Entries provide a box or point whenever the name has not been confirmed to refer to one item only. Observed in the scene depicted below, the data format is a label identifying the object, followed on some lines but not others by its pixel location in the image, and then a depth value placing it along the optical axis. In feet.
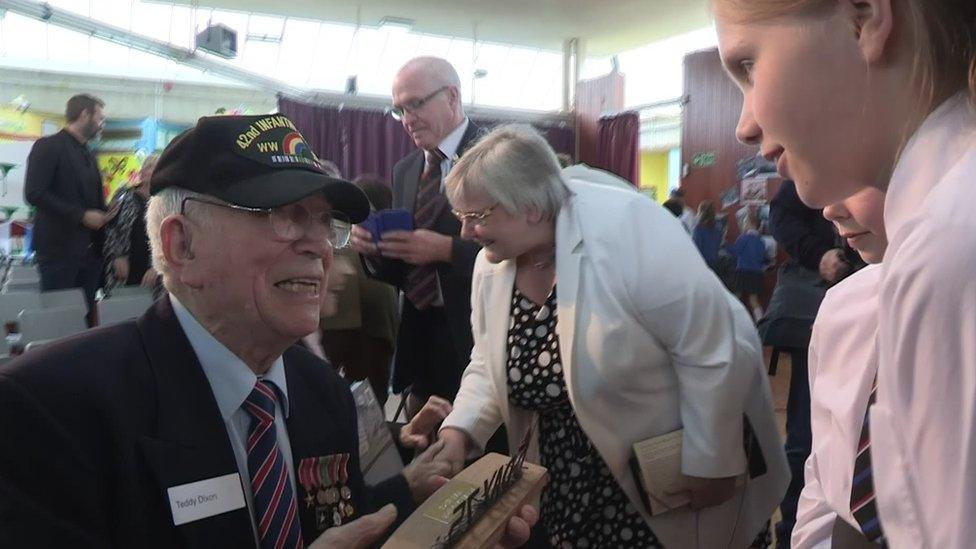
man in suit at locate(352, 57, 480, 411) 8.25
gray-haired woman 6.03
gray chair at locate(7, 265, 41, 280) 19.48
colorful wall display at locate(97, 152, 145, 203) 29.25
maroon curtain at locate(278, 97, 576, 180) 30.53
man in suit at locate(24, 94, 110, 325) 15.48
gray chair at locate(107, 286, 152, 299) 12.15
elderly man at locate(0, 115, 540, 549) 3.25
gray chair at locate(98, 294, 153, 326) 10.98
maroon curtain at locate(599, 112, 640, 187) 34.83
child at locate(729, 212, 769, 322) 25.14
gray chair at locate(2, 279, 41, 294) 18.53
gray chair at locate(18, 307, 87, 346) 11.09
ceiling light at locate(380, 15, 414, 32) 29.71
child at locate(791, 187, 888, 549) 2.31
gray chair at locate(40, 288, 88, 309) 12.98
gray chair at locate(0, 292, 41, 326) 12.63
